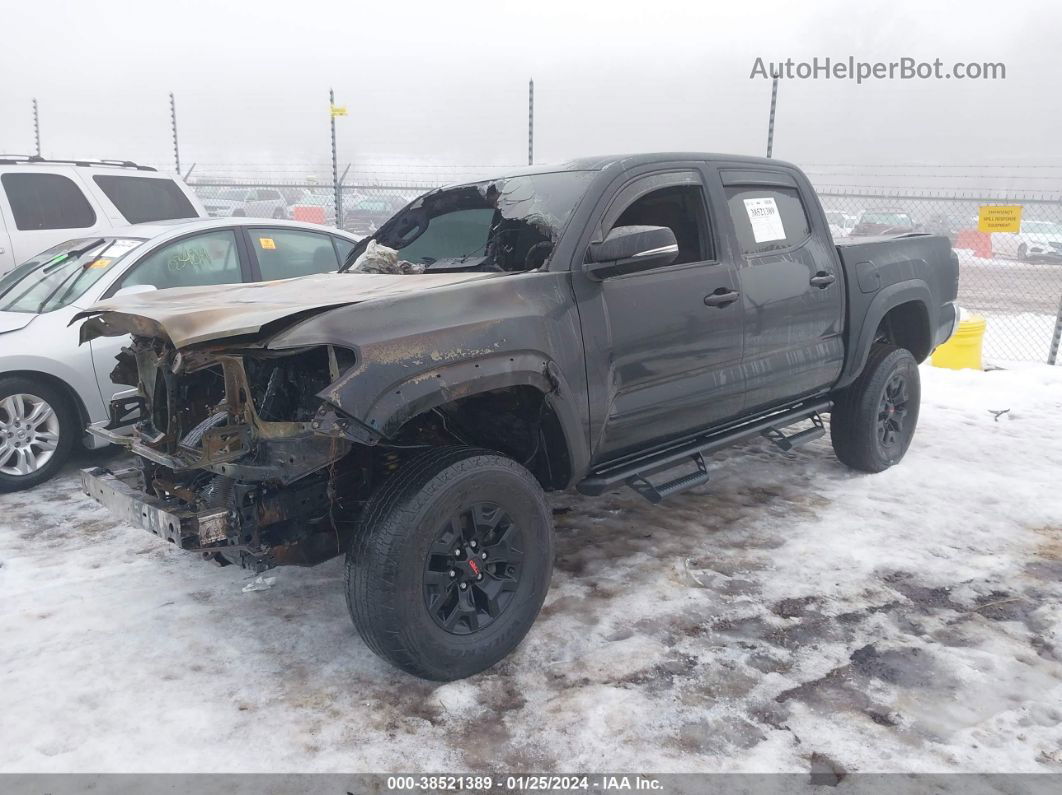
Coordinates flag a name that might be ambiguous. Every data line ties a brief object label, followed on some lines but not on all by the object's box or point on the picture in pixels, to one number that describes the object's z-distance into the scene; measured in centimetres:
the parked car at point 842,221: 1566
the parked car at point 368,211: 1405
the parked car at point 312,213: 1800
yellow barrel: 827
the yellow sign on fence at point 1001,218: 816
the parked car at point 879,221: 1439
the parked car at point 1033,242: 2023
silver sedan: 482
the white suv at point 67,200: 714
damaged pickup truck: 271
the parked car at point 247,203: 1549
